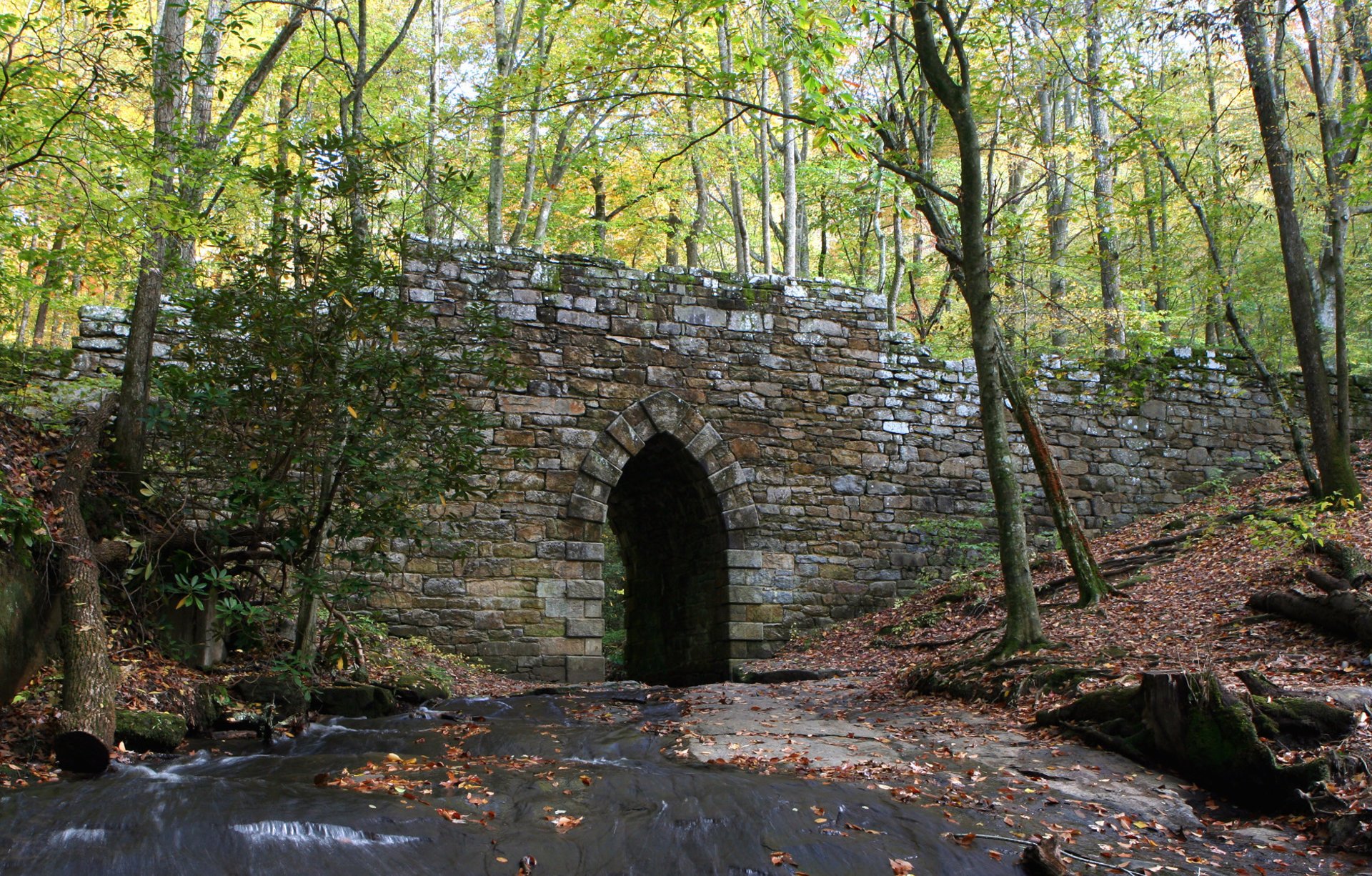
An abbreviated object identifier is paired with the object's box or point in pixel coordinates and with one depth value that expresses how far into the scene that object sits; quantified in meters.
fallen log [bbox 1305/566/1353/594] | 6.06
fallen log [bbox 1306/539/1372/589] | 6.26
